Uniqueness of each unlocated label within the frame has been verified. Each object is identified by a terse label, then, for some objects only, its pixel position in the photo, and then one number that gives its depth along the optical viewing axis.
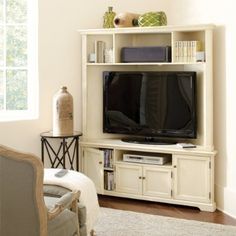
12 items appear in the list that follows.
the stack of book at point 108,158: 4.46
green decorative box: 4.34
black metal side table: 4.35
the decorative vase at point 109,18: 4.66
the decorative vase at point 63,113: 4.24
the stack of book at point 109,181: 4.47
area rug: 3.43
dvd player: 4.24
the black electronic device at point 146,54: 4.28
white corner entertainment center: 4.07
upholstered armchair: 2.21
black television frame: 4.19
